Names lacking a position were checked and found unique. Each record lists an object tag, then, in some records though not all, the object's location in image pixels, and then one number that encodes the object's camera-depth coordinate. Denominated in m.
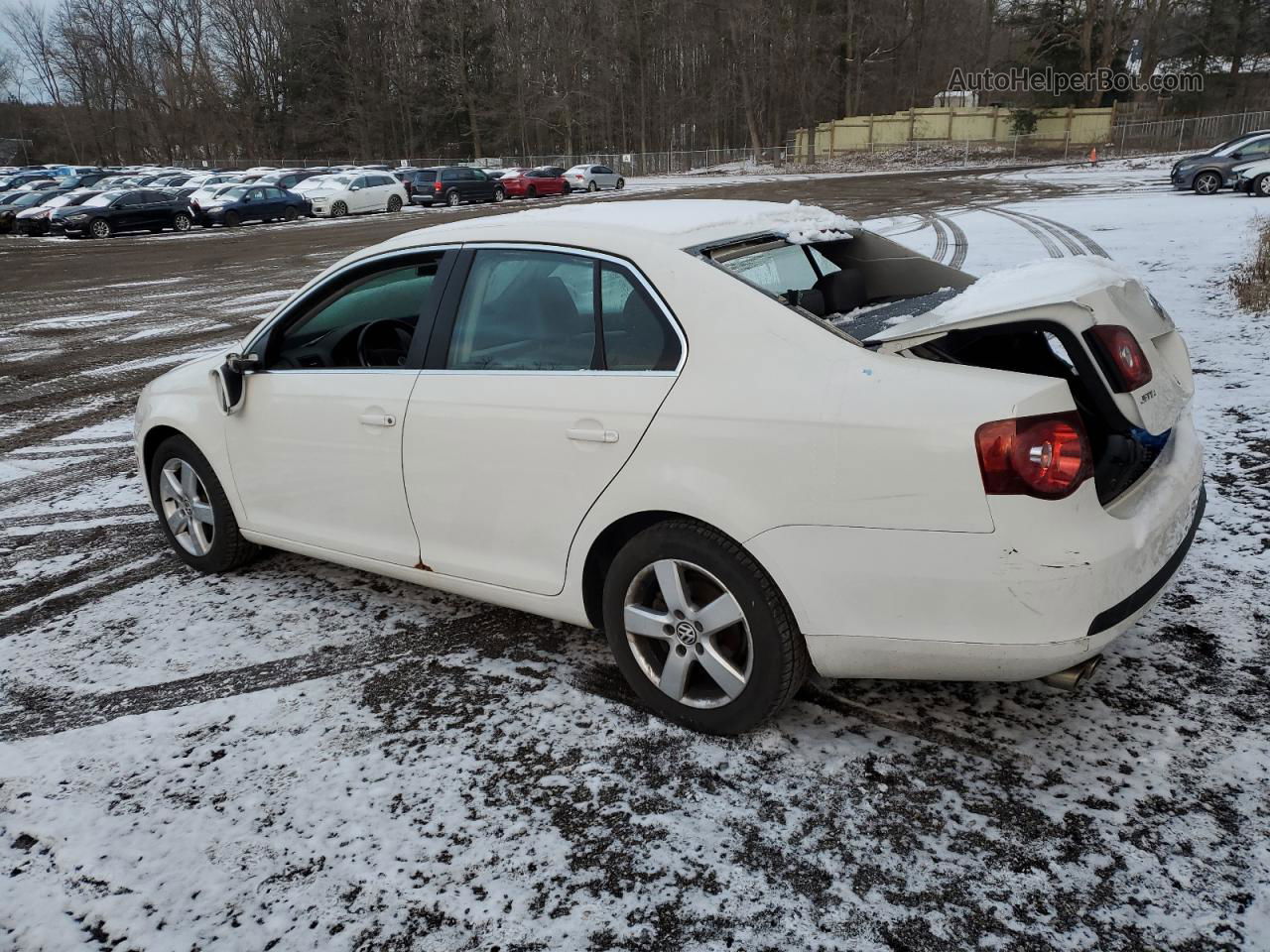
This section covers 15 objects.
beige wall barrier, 55.84
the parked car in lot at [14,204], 32.47
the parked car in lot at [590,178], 43.22
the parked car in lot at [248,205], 31.86
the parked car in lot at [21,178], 43.22
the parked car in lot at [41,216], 30.36
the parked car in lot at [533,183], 41.41
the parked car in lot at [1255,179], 21.47
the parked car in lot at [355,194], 34.09
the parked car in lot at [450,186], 37.91
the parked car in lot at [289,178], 38.66
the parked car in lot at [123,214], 29.12
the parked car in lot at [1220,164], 22.25
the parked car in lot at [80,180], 38.88
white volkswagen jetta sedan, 2.49
